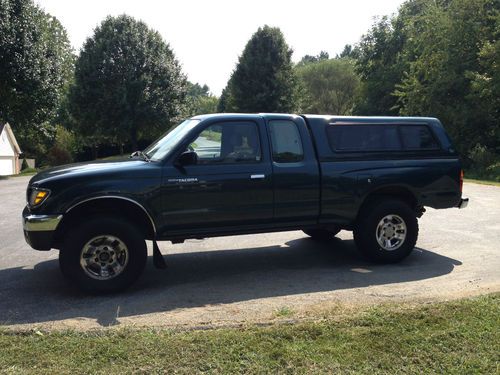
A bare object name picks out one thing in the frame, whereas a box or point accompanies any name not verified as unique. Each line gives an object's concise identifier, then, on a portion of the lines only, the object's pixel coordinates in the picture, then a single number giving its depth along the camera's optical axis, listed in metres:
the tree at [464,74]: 29.47
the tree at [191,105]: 40.96
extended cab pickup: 5.62
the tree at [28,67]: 24.73
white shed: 43.06
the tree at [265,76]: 46.56
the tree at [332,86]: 72.00
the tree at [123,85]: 37.03
